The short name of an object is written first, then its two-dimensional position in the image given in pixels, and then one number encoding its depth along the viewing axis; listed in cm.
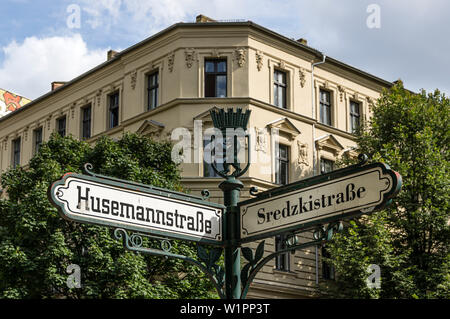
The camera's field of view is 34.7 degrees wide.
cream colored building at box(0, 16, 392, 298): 3012
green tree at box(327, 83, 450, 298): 2531
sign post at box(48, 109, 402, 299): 534
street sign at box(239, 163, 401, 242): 524
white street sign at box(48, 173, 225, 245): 536
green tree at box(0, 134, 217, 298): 2092
